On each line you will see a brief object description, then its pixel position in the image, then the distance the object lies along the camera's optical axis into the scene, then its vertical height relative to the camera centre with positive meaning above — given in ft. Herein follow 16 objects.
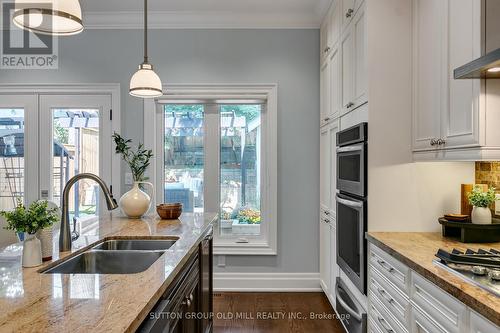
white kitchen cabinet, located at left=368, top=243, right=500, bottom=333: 3.90 -1.95
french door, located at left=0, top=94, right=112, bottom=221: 12.05 +0.83
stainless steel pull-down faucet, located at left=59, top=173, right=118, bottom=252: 5.03 -0.87
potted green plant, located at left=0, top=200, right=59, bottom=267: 4.11 -0.72
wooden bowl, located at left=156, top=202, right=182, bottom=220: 8.09 -1.09
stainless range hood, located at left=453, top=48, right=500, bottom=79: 4.08 +1.30
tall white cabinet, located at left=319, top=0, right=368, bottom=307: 7.47 +1.86
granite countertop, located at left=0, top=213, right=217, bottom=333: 2.72 -1.27
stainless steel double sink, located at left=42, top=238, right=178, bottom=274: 5.25 -1.52
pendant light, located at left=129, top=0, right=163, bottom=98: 7.38 +1.86
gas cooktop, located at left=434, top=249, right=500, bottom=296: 3.94 -1.30
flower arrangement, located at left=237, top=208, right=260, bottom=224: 12.50 -1.86
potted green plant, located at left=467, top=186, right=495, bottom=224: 5.91 -0.68
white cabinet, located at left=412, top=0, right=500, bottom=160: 4.92 +1.26
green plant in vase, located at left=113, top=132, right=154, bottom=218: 8.01 -0.80
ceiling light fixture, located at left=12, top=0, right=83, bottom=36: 4.13 +1.94
